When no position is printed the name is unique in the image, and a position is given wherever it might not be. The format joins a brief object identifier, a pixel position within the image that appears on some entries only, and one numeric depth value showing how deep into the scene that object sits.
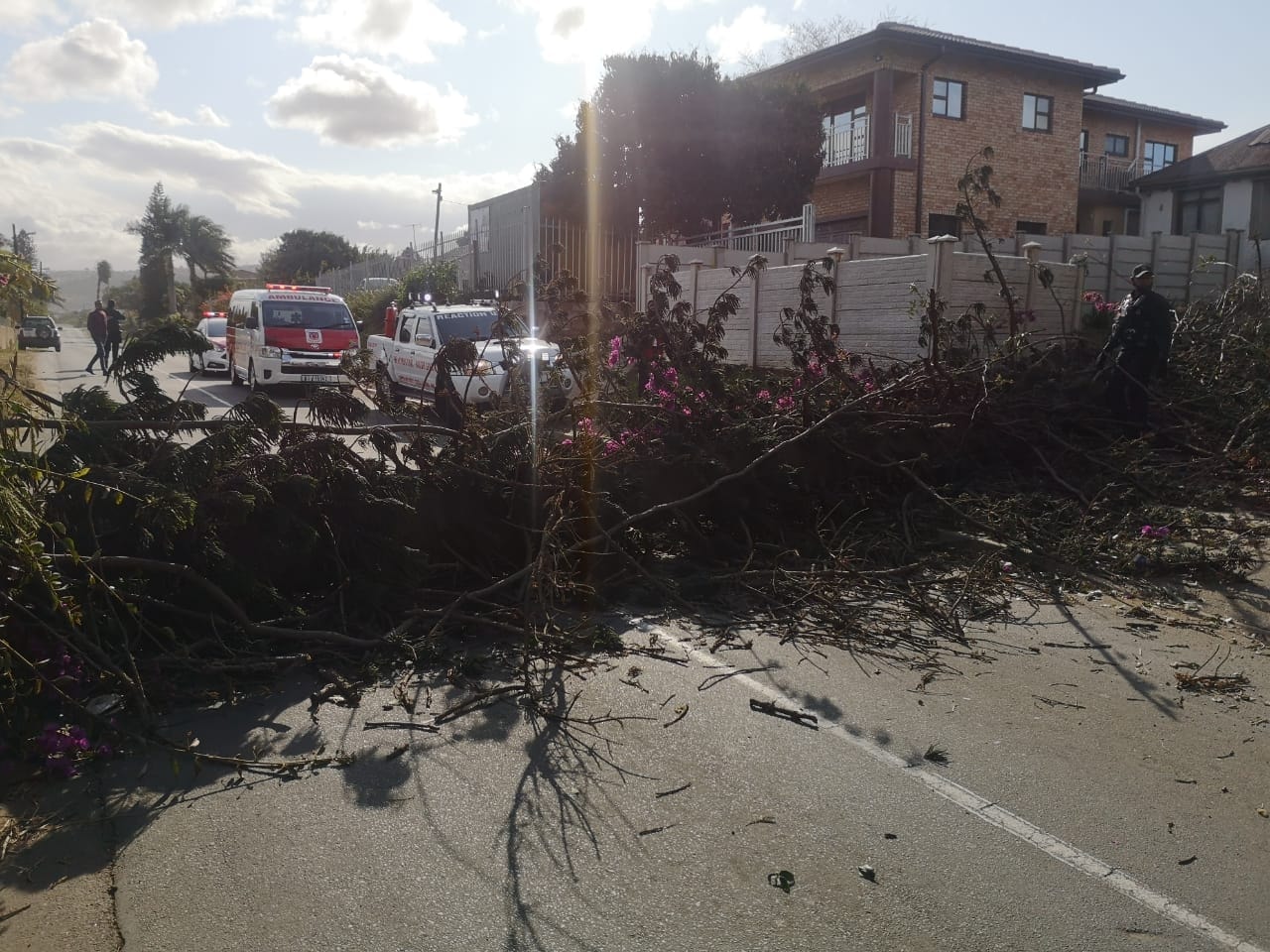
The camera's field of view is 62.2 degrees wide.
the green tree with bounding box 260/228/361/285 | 83.94
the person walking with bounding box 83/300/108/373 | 29.16
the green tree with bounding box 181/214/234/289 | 84.81
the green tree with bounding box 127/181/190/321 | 79.94
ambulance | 22.14
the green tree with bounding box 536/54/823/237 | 29.34
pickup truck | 17.89
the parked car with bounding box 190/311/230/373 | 28.12
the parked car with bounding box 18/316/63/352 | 44.09
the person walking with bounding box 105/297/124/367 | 28.64
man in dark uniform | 10.52
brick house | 31.77
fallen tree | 5.03
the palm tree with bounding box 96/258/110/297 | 119.31
